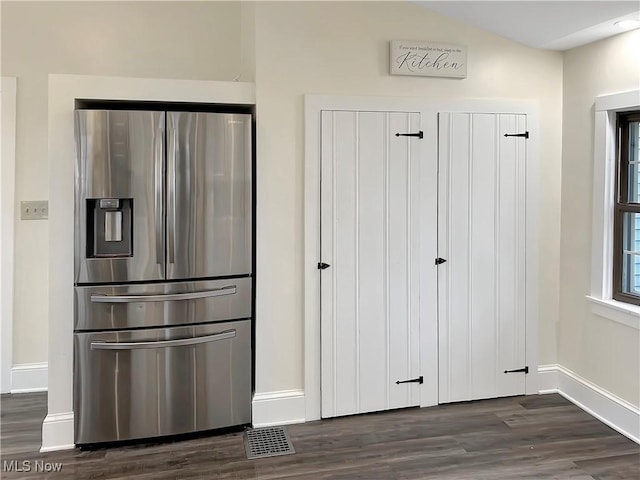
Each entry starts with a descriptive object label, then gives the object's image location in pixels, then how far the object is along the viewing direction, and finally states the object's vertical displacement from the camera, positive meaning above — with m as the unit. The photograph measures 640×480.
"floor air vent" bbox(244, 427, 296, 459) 2.84 -1.21
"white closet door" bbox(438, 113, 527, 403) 3.42 -0.18
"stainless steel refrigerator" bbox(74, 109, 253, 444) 2.81 -0.19
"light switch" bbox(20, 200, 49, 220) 3.64 +0.12
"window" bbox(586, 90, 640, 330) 3.18 +0.12
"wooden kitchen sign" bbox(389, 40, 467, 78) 3.27 +1.07
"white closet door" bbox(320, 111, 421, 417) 3.22 -0.20
